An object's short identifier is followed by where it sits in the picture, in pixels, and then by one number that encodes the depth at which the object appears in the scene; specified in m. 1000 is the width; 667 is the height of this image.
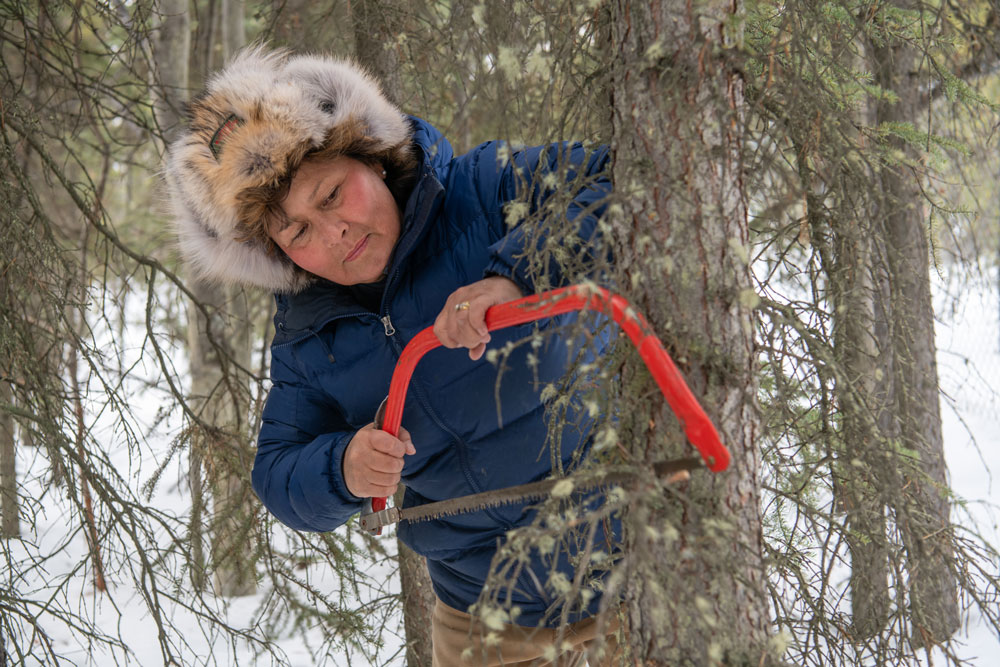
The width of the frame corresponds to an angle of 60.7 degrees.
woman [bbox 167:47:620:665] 2.11
